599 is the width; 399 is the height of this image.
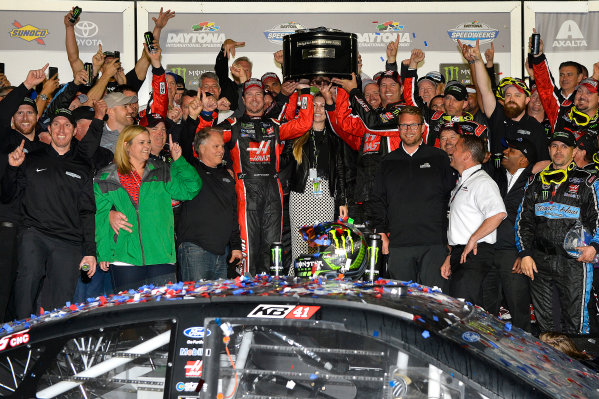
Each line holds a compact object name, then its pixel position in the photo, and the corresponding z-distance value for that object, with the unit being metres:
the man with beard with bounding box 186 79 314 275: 8.01
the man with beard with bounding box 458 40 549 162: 8.15
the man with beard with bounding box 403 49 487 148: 8.05
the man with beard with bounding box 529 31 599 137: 8.44
